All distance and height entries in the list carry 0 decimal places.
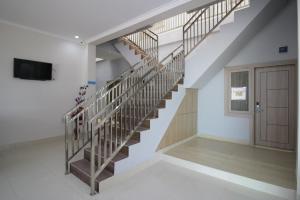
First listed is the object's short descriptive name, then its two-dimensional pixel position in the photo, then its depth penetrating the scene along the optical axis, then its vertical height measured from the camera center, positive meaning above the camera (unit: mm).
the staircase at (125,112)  2506 -249
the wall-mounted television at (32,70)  4164 +749
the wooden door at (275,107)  3785 -189
